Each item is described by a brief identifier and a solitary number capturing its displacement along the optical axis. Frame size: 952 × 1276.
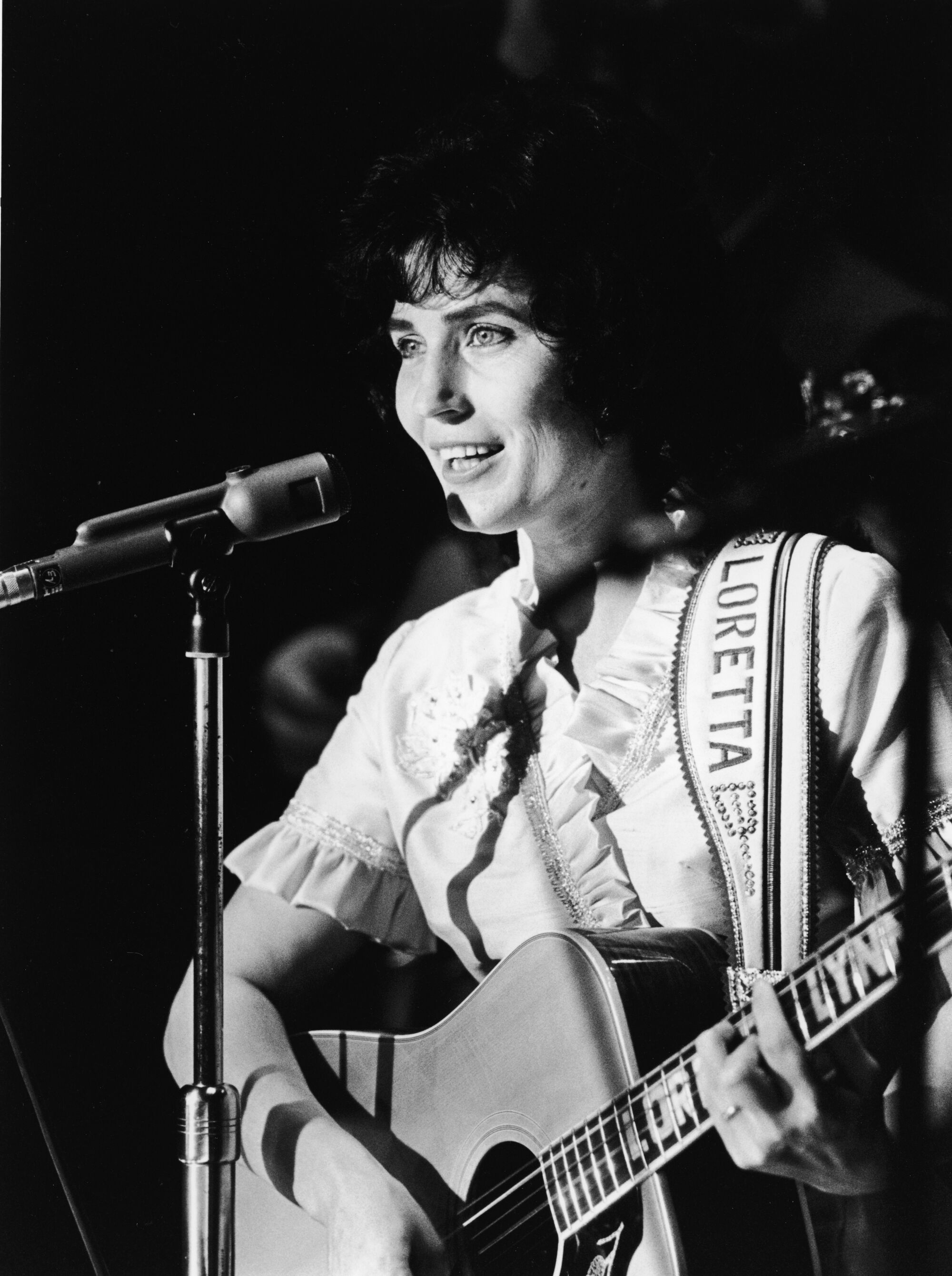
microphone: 3.49
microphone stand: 3.50
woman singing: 3.48
